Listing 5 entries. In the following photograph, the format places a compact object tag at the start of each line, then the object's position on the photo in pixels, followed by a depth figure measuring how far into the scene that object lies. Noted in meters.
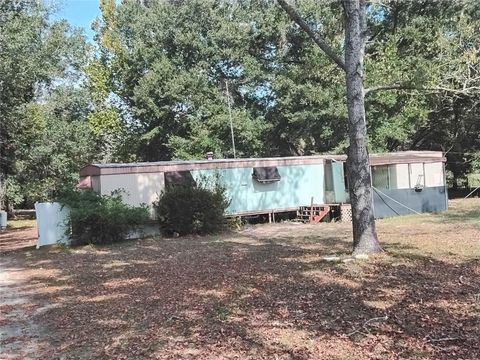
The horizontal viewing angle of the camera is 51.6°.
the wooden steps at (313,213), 18.86
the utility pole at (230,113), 24.45
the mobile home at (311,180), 17.42
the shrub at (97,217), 13.79
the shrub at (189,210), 15.25
